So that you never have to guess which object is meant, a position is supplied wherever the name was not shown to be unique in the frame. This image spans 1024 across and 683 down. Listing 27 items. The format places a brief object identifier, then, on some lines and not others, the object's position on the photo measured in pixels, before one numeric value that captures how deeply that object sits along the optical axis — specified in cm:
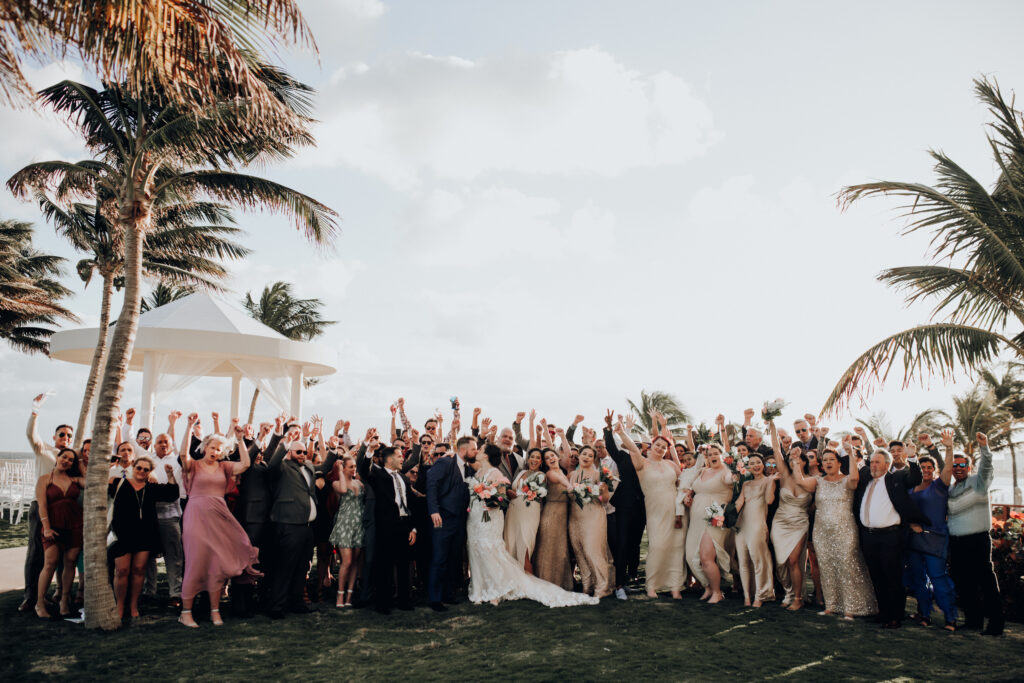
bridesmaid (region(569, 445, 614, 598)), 998
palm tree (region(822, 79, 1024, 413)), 989
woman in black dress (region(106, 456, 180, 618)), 819
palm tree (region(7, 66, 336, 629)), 797
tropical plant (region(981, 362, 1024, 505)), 3212
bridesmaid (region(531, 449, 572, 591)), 1012
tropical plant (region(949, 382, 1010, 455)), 2831
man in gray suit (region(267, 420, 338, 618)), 867
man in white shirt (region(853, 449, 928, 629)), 834
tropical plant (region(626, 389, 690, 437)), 3081
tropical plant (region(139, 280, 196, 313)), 2990
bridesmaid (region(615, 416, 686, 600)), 1005
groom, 946
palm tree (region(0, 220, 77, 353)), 2632
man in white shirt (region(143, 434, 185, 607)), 910
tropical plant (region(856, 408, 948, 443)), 3012
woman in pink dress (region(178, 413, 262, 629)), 815
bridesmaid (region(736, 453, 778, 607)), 937
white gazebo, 1698
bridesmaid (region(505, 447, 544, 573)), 1012
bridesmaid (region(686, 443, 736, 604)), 963
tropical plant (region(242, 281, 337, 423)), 3391
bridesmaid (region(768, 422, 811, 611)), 916
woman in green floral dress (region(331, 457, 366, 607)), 941
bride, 965
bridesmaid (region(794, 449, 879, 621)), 878
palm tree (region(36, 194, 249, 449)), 1664
